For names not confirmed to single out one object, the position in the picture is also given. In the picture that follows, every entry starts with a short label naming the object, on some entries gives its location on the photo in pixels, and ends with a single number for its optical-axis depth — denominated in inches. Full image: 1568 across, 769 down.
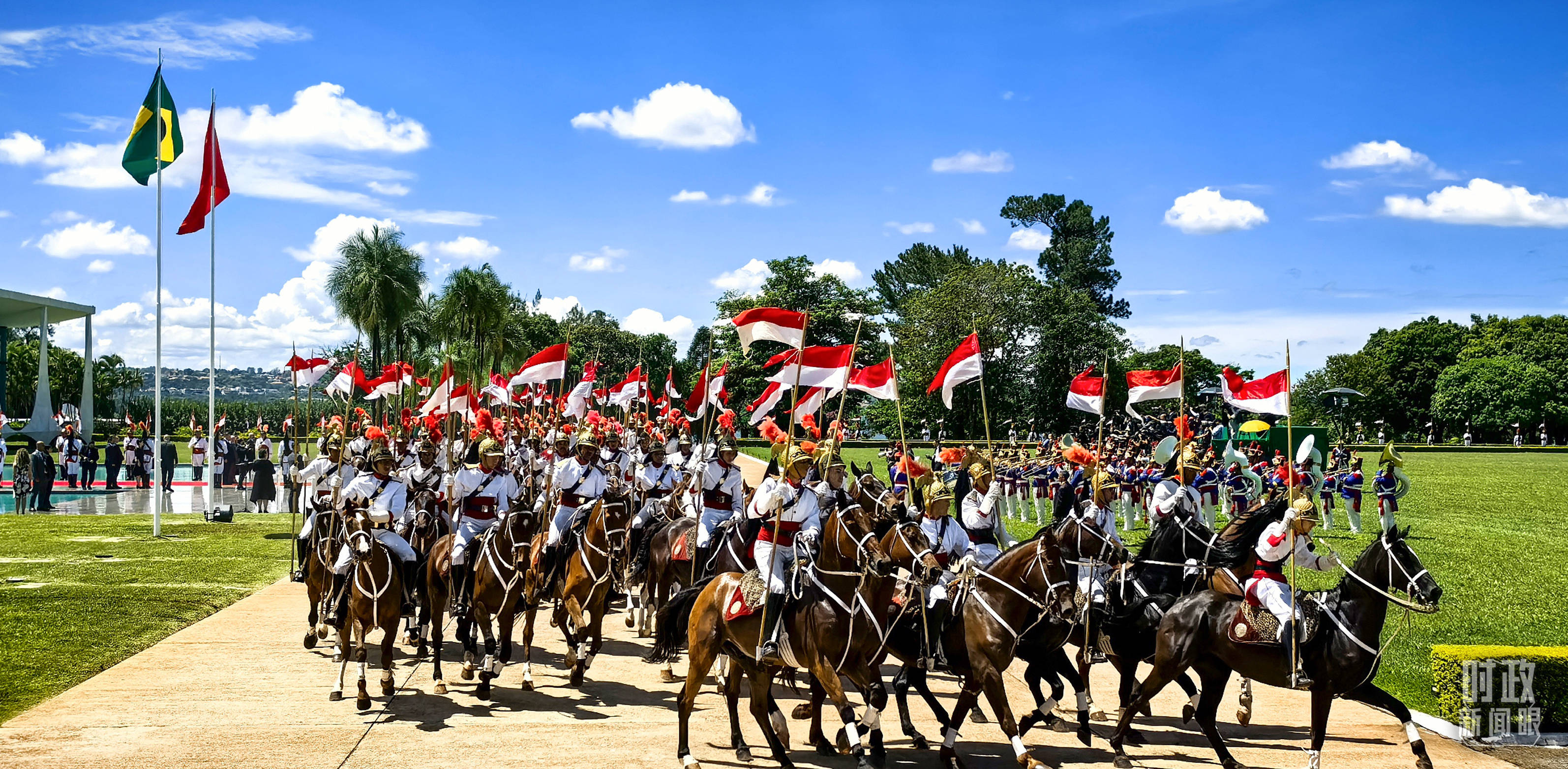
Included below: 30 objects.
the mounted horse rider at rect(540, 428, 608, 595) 569.0
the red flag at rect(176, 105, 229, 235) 1177.4
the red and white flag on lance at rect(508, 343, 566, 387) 836.6
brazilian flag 1149.7
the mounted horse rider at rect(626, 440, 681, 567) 707.4
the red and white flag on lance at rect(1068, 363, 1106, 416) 679.7
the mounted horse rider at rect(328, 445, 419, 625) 504.1
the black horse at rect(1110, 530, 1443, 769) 397.7
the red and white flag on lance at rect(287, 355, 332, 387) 983.6
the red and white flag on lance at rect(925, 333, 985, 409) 550.3
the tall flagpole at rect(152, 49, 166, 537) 1131.9
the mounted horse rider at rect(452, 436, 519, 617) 566.6
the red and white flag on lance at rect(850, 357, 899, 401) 557.1
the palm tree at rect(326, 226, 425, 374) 2182.6
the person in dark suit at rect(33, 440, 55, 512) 1424.7
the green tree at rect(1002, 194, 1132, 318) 3730.3
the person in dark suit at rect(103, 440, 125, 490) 1747.0
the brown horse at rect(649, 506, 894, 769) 392.2
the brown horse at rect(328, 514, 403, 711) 494.0
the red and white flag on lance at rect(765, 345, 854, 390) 540.1
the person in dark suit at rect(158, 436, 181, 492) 1712.6
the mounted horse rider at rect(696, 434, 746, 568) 613.9
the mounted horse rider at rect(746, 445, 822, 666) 403.2
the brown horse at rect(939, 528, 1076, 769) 416.8
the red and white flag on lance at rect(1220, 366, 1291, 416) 513.3
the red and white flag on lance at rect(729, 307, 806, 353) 481.4
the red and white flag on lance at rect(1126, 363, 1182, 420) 655.1
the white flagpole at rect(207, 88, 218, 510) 1177.4
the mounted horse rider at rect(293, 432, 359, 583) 602.9
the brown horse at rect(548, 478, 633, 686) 545.0
